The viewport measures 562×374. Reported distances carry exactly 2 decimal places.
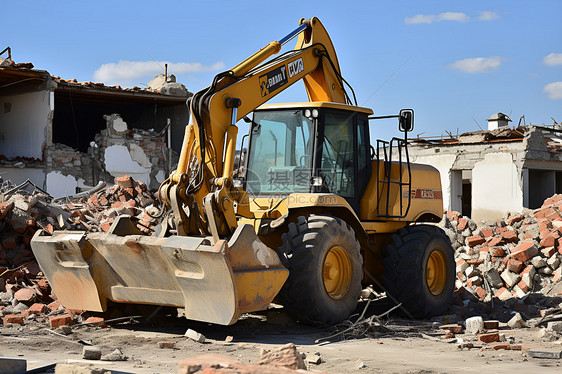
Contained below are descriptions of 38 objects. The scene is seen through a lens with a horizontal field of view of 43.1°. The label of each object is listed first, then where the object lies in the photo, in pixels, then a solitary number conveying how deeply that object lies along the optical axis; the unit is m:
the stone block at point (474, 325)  8.83
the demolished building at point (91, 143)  21.97
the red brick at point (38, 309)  9.18
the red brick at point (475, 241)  14.86
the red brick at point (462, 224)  16.06
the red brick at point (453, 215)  16.77
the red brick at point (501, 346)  7.64
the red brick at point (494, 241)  14.60
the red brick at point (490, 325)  9.11
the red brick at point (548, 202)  17.03
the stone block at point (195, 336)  7.54
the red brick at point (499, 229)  15.55
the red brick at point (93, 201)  15.35
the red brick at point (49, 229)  12.16
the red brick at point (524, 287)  13.07
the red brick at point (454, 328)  8.83
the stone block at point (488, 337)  8.09
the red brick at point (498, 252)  14.13
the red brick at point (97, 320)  8.49
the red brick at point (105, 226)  12.51
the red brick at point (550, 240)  13.82
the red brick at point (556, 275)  13.05
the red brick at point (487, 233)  15.16
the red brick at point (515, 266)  13.40
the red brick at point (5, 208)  12.40
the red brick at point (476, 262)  13.97
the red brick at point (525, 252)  13.54
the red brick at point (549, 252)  13.68
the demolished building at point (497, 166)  23.14
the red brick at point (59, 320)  8.38
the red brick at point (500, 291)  12.83
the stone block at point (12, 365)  5.53
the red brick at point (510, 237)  14.62
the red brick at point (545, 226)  14.67
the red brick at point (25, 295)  9.77
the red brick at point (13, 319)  8.72
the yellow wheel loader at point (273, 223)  7.37
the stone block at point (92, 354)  6.53
